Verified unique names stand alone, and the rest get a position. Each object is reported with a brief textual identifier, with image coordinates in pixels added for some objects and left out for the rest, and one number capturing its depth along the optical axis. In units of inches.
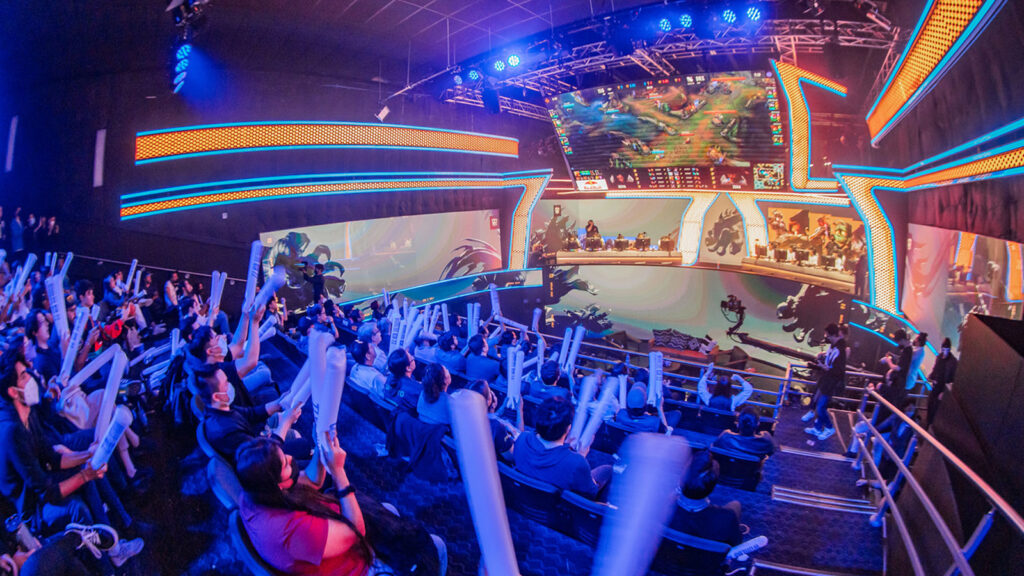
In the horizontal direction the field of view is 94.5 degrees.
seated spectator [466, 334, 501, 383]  170.9
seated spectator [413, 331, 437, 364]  194.9
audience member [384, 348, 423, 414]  133.6
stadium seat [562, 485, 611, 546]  89.2
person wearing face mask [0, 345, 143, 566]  80.8
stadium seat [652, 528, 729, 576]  80.8
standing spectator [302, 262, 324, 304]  345.1
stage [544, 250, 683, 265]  450.3
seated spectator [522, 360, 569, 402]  149.7
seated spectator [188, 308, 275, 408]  102.3
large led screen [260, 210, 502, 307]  346.3
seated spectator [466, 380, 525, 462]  117.1
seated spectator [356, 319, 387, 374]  179.2
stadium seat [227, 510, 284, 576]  59.8
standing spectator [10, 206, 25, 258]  257.0
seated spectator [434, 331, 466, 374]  180.9
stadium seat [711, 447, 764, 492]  130.3
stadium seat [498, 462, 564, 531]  97.0
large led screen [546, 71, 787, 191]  312.5
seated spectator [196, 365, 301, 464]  87.0
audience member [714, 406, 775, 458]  128.3
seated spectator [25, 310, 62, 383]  123.5
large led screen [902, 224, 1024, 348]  171.6
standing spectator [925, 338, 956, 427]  163.0
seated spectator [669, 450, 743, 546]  89.1
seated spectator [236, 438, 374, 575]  60.1
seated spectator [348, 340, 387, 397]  147.8
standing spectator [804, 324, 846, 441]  184.5
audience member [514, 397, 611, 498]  95.7
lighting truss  222.4
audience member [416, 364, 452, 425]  120.5
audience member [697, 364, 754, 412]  171.2
